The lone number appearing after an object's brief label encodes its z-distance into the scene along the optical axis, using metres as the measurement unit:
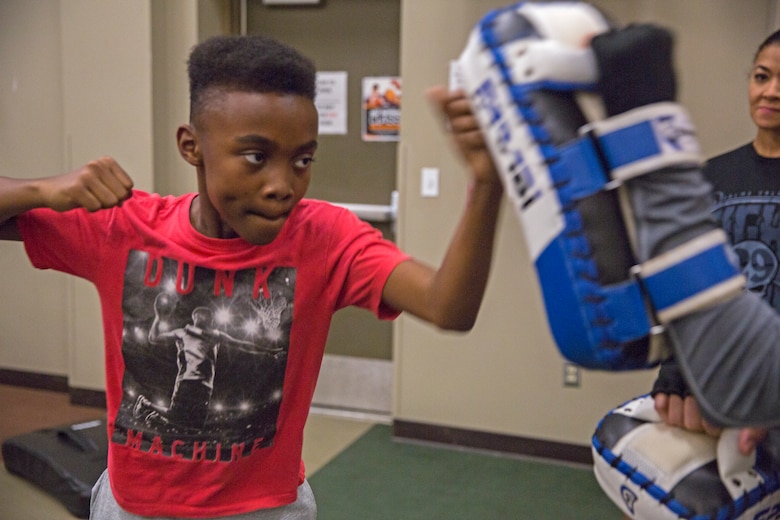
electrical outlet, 3.32
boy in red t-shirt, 1.10
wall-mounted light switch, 3.43
